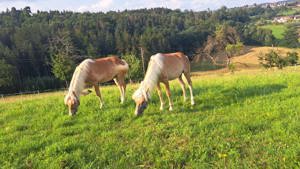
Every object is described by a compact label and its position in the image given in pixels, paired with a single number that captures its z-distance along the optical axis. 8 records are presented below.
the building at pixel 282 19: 167.82
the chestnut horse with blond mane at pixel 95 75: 10.07
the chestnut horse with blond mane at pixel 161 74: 9.36
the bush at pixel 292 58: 70.75
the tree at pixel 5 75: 57.00
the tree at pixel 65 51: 53.06
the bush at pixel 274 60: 62.59
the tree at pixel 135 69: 54.28
